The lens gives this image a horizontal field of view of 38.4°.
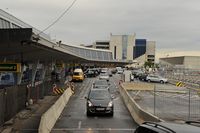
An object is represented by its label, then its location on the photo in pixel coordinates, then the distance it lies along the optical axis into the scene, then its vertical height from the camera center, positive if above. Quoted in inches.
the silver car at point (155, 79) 1995.6 -71.6
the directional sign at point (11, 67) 697.7 +0.6
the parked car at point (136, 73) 2421.3 -39.7
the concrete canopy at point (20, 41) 525.9 +52.5
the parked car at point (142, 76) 2158.0 -59.6
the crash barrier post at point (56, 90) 1056.6 -83.1
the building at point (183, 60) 3724.9 +129.5
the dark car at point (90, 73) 2374.5 -42.2
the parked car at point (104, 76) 1884.3 -53.1
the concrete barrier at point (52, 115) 456.3 -94.3
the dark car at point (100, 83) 1188.7 -64.2
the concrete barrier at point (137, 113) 525.6 -94.5
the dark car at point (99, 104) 683.5 -85.8
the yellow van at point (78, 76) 1846.5 -52.0
